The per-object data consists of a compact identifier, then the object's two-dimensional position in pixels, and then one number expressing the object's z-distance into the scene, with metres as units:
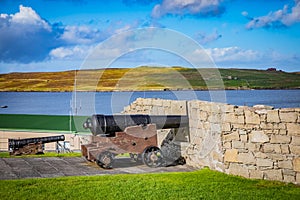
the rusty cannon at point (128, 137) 9.63
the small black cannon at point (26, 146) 15.30
